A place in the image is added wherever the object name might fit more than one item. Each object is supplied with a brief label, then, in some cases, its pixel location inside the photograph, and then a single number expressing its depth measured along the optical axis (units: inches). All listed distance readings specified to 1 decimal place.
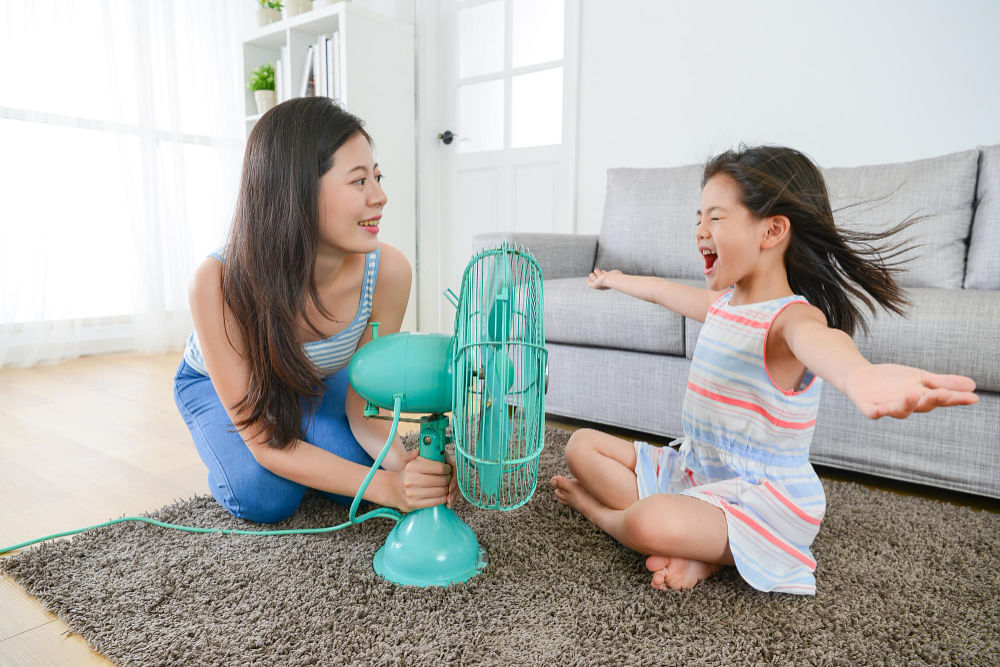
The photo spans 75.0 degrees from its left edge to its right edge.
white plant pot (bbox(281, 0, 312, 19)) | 135.7
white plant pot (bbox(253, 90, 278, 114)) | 140.3
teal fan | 36.7
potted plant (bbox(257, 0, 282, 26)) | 142.0
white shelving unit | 127.6
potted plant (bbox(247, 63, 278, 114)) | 140.3
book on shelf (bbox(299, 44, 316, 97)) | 134.3
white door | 136.8
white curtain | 117.3
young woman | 45.2
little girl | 43.4
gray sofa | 60.9
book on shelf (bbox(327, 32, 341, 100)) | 128.2
